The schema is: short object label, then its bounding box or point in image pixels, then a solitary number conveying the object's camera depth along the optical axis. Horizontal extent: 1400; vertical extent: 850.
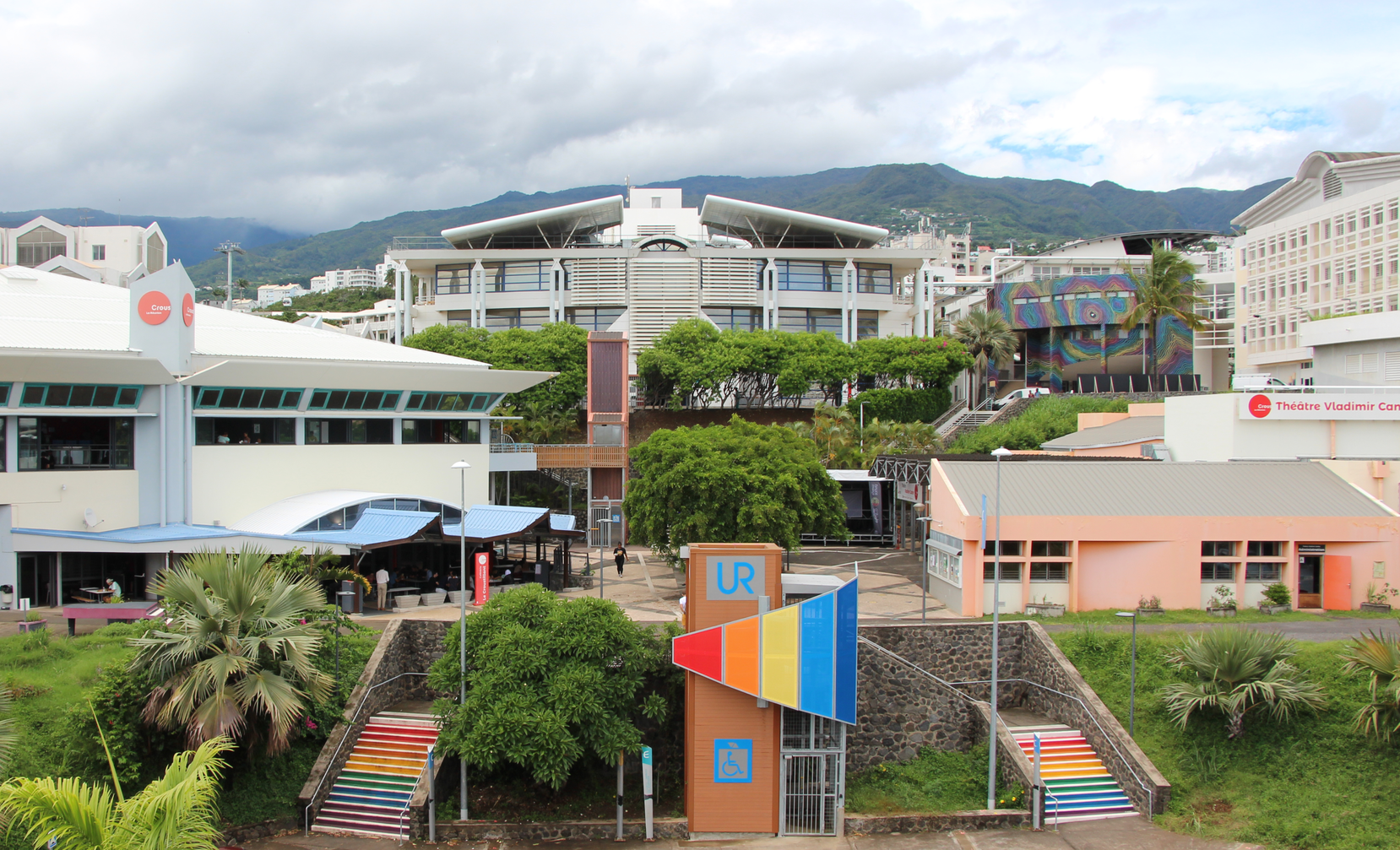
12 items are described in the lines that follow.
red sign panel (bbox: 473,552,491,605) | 30.81
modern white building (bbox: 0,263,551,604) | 32.78
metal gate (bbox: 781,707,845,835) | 22.89
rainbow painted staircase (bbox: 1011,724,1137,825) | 22.89
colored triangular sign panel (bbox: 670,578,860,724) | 22.38
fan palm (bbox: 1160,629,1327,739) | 22.73
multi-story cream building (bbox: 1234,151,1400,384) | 54.44
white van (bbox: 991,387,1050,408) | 69.69
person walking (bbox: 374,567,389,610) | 32.31
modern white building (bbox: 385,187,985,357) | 74.88
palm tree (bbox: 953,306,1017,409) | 77.50
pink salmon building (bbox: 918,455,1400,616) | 30.59
